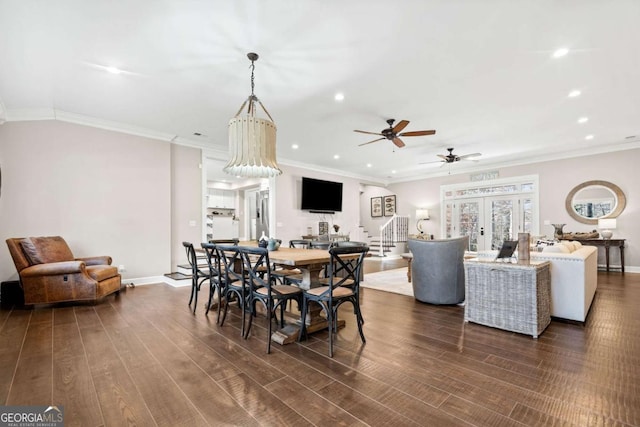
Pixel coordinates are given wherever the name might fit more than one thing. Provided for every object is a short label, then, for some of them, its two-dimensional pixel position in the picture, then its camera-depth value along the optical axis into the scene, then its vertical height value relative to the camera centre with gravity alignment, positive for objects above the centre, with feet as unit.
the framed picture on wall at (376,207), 37.66 +1.33
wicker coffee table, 9.12 -2.63
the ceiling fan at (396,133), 15.32 +4.73
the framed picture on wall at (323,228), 29.01 -1.11
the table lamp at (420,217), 31.78 -0.03
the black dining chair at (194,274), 12.04 -2.45
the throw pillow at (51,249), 13.61 -1.52
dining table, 8.73 -2.11
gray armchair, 12.55 -2.31
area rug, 15.87 -4.03
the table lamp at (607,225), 20.92 -0.68
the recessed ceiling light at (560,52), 9.90 +5.72
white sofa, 10.16 -2.40
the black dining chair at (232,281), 9.30 -2.21
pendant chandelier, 9.77 +2.59
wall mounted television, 27.37 +2.14
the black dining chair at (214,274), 10.76 -2.23
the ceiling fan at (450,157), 22.13 +4.60
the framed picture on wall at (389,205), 35.83 +1.46
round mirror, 21.72 +1.16
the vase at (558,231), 22.25 -1.15
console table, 20.81 -1.99
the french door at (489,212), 26.09 +0.39
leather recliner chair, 12.51 -2.56
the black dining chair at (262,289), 8.47 -2.30
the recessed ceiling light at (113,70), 10.94 +5.64
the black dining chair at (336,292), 8.21 -2.26
